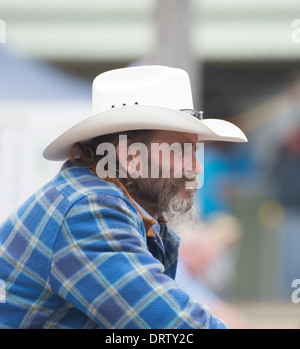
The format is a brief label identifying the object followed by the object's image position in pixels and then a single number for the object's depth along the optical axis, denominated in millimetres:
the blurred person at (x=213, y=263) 7059
